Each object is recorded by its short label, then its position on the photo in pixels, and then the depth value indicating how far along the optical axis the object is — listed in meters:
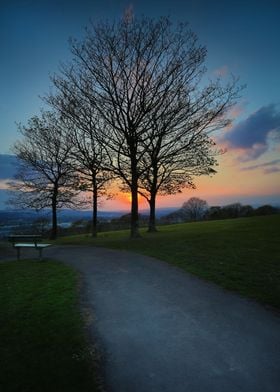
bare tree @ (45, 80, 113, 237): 22.27
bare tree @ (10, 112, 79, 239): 31.09
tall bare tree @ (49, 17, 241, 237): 21.48
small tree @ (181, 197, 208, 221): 80.31
